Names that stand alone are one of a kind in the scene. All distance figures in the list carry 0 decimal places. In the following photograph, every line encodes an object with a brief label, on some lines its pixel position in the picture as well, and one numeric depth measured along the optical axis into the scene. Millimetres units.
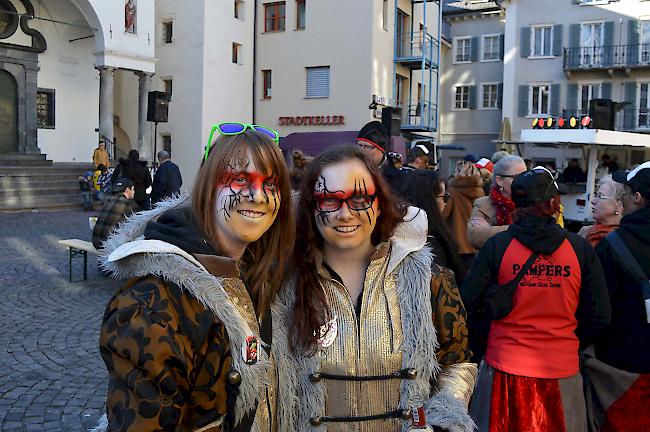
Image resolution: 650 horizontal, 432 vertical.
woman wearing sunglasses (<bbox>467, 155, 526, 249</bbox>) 4759
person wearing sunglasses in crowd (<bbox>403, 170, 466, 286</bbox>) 4121
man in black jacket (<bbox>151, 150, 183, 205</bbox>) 12609
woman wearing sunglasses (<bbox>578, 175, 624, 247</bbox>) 4008
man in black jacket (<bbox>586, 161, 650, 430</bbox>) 3365
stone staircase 18609
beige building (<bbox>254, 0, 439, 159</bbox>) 25031
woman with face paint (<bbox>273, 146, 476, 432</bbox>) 2018
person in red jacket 3217
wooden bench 8902
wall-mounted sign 25531
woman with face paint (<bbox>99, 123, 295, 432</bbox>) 1521
